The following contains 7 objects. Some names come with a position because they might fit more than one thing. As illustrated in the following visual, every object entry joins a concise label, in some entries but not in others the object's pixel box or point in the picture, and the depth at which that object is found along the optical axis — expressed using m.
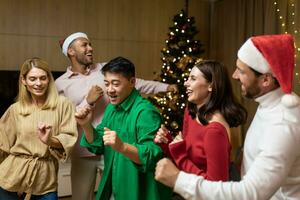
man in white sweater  1.23
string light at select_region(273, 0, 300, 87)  4.90
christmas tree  4.75
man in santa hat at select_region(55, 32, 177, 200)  2.79
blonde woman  2.36
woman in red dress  1.52
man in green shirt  1.89
